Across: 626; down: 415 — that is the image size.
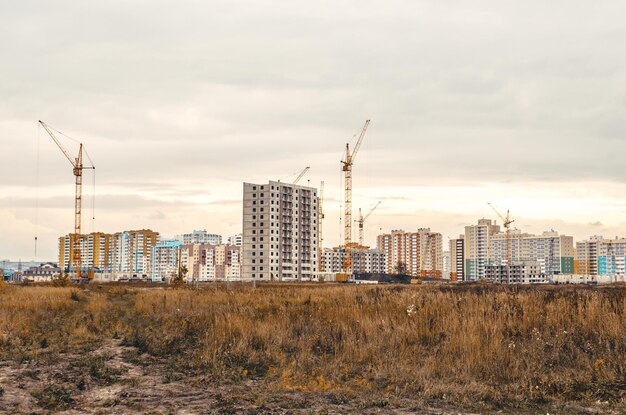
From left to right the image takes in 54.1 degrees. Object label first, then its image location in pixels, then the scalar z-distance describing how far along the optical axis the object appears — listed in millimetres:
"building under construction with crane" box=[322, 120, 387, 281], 194750
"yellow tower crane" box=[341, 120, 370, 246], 195750
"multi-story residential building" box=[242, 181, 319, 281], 192875
